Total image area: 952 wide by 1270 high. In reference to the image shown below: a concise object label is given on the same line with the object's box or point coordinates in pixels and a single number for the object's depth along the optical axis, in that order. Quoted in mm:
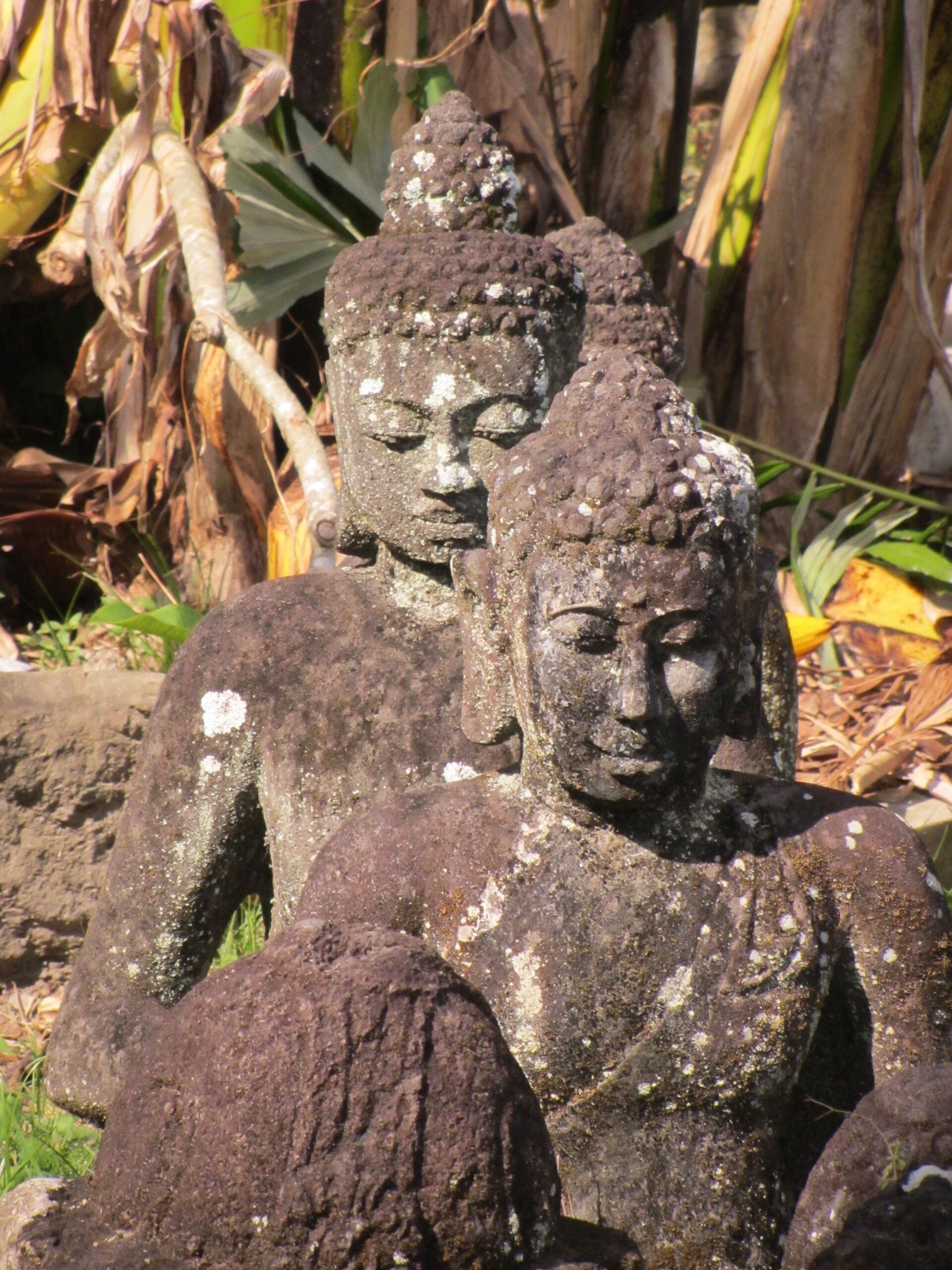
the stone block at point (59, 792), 7043
